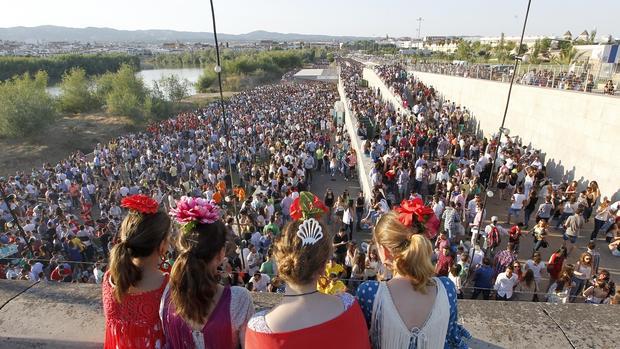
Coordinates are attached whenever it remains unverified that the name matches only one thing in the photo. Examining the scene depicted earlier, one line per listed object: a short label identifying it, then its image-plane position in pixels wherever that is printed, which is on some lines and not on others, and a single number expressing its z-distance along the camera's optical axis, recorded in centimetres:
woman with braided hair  145
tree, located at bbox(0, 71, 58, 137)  2789
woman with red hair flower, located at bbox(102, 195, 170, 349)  197
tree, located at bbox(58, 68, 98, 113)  3888
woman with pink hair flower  175
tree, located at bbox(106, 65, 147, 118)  3558
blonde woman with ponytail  176
